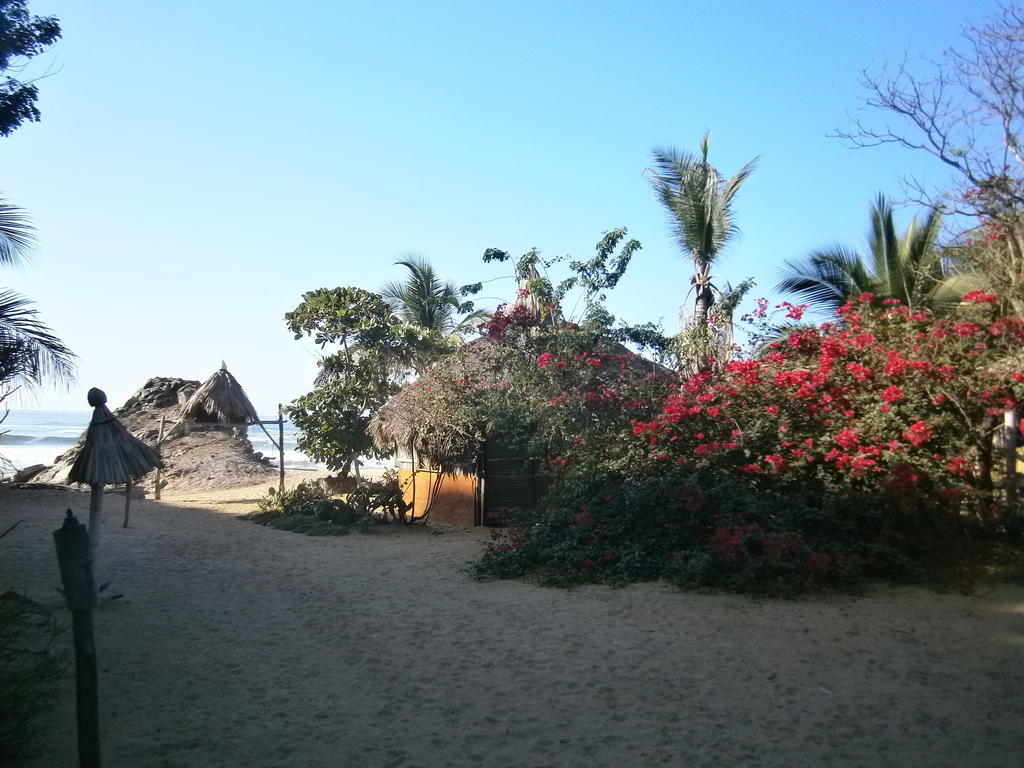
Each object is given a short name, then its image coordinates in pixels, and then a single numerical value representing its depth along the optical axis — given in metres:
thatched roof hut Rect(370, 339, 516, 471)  13.18
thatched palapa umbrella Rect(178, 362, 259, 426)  18.81
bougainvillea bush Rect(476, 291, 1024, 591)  7.80
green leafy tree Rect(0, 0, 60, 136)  7.66
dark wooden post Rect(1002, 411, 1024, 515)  8.09
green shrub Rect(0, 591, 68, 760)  4.08
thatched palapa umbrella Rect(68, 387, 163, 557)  7.39
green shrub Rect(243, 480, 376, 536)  13.23
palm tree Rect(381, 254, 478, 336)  21.31
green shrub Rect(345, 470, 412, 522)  13.78
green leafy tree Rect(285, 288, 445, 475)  16.52
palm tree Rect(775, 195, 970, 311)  11.34
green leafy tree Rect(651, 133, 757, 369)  14.23
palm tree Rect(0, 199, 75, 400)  8.53
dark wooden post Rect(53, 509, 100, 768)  3.43
